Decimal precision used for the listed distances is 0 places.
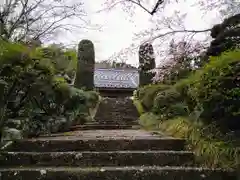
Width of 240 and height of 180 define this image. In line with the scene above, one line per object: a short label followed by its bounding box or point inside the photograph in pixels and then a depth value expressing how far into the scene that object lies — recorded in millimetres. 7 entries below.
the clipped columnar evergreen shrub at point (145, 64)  6470
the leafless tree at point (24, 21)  4734
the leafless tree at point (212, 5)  3730
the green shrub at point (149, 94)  4462
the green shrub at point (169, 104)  3192
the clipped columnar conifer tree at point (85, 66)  8393
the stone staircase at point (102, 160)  1718
